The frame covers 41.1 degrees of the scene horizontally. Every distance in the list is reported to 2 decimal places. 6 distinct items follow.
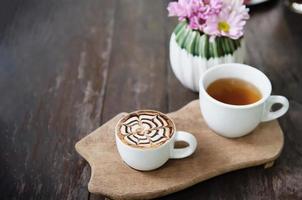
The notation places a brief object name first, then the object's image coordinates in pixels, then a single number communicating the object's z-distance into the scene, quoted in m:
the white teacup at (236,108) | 0.62
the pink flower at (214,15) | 0.68
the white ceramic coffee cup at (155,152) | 0.58
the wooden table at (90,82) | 0.63
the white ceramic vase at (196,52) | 0.71
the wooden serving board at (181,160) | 0.59
